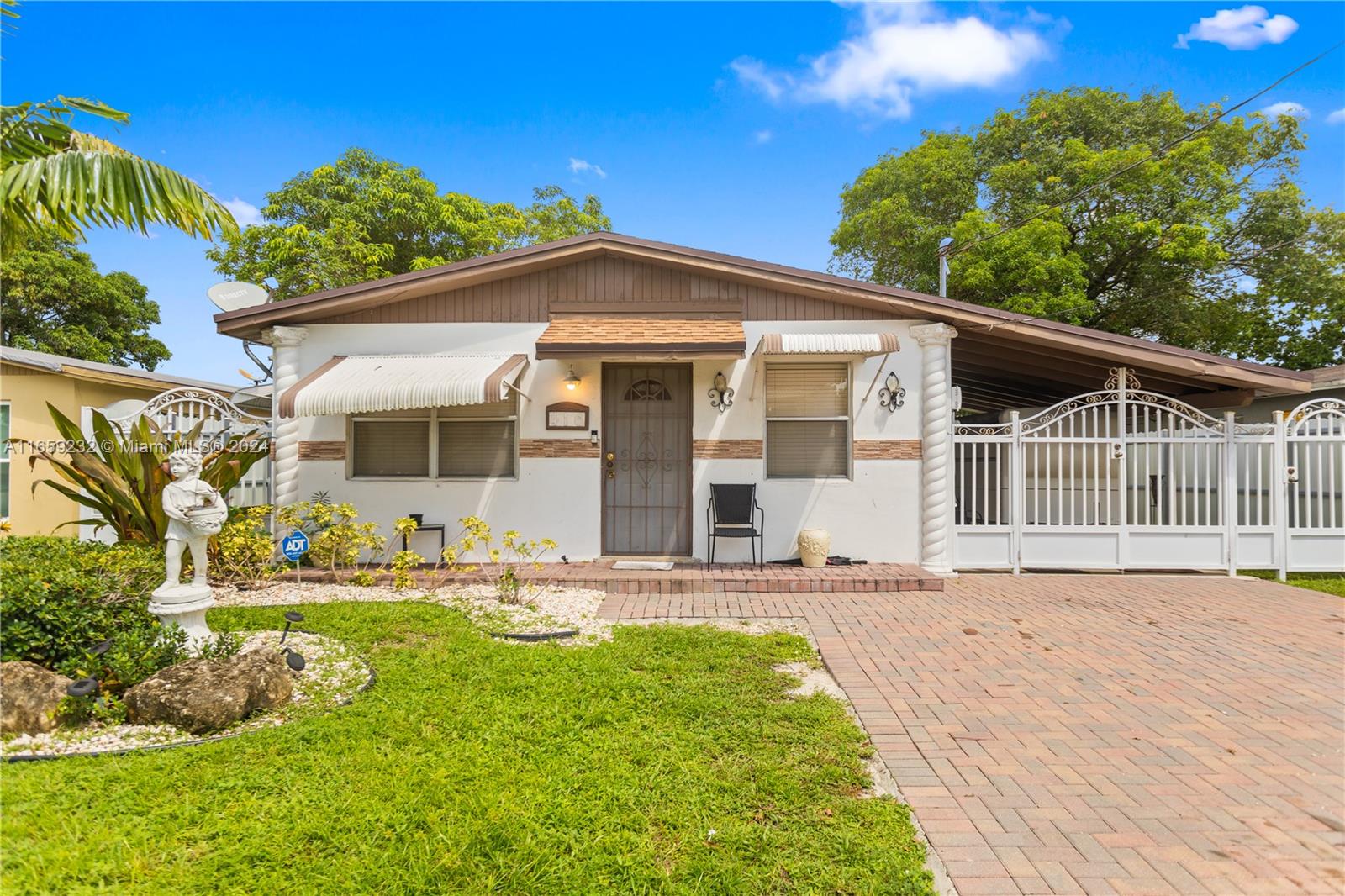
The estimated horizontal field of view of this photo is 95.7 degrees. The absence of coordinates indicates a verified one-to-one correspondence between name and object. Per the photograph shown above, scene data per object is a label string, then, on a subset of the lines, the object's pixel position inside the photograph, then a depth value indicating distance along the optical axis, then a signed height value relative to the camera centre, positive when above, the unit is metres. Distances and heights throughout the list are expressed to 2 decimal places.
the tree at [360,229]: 18.48 +8.13
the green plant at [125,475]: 6.57 -0.11
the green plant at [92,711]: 3.38 -1.38
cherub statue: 4.09 -0.31
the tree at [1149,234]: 17.06 +6.86
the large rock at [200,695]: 3.39 -1.30
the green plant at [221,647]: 3.87 -1.21
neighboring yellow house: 10.26 +0.95
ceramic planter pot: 7.73 -0.97
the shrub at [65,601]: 3.54 -0.84
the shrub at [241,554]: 7.05 -1.02
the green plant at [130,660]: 3.61 -1.18
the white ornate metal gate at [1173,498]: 8.13 -0.34
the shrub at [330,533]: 7.25 -0.80
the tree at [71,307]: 19.78 +5.53
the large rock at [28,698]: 3.22 -1.27
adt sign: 6.95 -0.92
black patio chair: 7.93 -0.49
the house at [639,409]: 7.95 +0.81
